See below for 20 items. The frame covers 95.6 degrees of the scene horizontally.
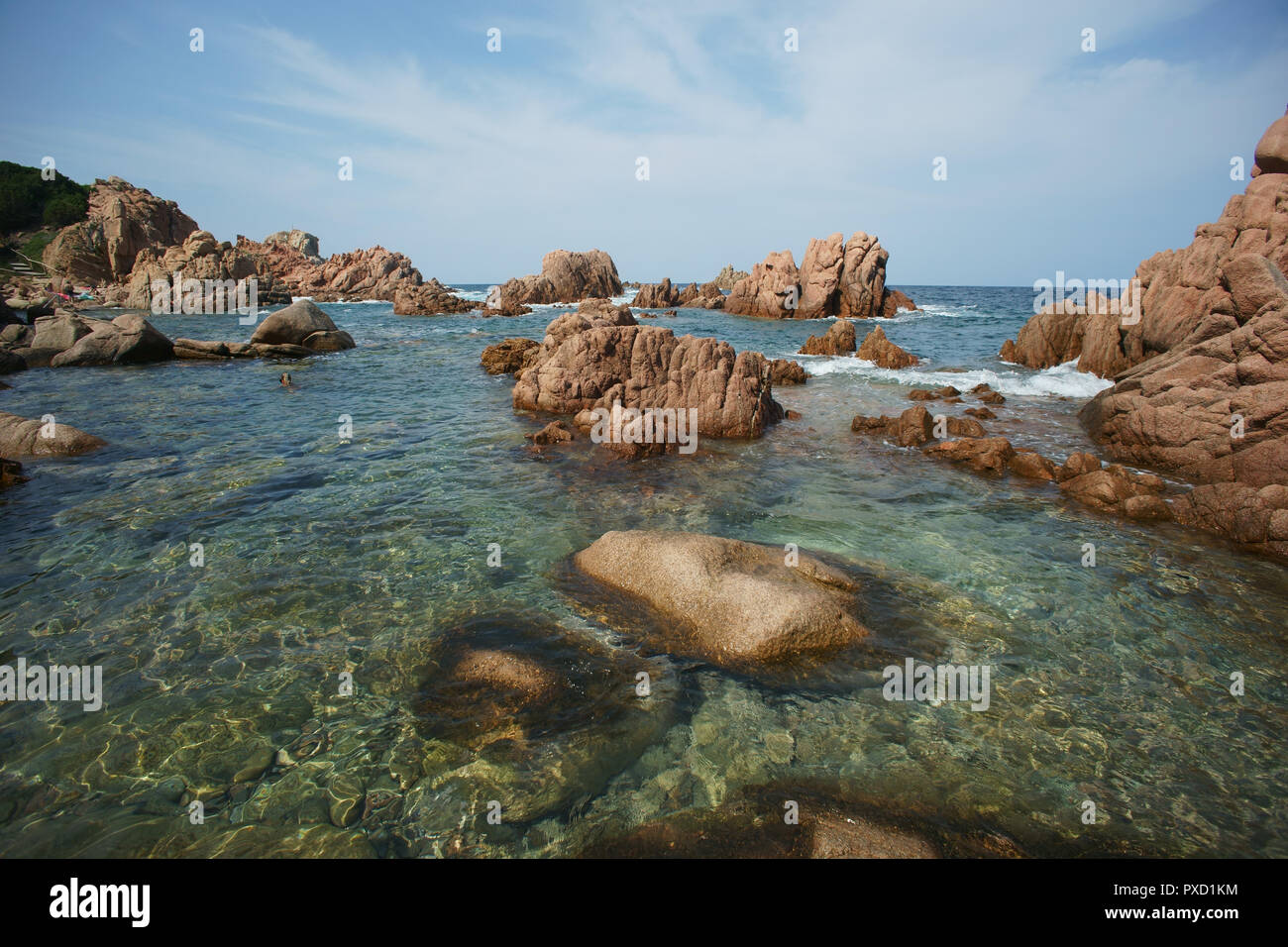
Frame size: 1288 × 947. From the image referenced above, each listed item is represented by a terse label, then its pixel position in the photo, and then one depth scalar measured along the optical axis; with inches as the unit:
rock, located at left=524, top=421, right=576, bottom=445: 647.1
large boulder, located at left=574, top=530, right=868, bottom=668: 277.3
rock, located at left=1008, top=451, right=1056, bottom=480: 554.3
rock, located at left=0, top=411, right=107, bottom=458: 553.0
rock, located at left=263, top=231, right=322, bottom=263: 5024.6
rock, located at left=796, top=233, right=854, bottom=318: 2524.6
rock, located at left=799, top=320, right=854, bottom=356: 1469.0
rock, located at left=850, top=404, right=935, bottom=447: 673.0
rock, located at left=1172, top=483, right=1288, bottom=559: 390.3
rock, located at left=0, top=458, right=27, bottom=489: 468.8
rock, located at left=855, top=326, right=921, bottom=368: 1279.5
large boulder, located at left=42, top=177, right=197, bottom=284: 2780.5
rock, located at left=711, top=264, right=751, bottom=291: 4557.1
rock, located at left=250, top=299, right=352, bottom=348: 1369.3
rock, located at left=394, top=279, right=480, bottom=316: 2768.2
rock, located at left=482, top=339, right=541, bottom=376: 1187.3
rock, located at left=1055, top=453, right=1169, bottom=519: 452.8
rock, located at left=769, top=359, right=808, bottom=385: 1085.8
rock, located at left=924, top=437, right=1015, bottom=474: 573.9
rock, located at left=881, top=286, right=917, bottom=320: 2785.4
